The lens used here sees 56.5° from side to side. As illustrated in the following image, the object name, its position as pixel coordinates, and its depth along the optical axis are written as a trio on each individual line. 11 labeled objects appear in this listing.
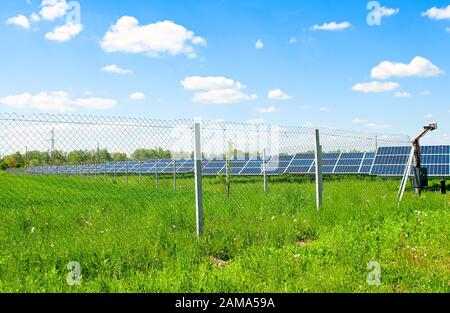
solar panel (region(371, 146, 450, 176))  14.24
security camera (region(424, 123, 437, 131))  11.39
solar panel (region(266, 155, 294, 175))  17.25
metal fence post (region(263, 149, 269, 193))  13.79
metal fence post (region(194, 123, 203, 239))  6.37
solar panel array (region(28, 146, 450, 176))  14.66
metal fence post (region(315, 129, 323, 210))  8.98
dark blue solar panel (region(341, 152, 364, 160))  17.37
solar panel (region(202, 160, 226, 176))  18.75
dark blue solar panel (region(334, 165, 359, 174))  15.95
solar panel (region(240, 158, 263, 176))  17.10
